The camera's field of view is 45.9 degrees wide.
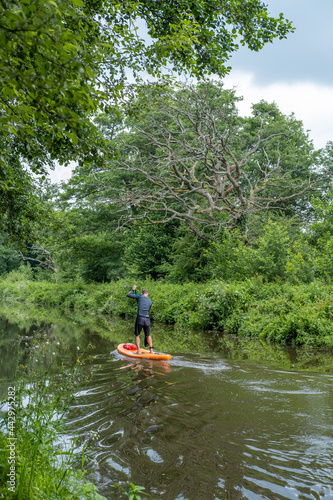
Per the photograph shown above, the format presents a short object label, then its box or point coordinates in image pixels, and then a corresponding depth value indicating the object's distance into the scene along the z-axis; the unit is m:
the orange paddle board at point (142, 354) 10.62
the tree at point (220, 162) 21.69
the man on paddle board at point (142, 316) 11.55
